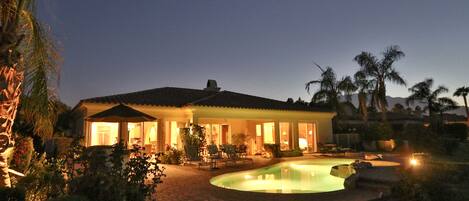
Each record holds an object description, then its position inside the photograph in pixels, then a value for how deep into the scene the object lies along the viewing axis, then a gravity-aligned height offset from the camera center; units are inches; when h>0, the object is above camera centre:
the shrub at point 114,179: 211.6 -36.6
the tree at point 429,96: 1647.4 +149.6
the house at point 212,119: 660.1 +18.6
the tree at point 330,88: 1095.0 +136.3
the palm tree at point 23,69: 220.8 +49.2
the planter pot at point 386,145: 920.3 -63.2
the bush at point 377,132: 971.3 -24.8
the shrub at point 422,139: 807.0 -42.1
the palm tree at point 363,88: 1162.3 +140.3
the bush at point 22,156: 339.9 -28.6
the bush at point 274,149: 756.0 -57.4
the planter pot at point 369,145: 967.0 -66.0
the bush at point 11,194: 184.7 -38.9
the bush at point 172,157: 602.9 -57.8
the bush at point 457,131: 1243.8 -33.5
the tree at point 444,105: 1710.1 +103.9
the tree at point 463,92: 1834.4 +184.9
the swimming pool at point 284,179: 451.2 -90.1
